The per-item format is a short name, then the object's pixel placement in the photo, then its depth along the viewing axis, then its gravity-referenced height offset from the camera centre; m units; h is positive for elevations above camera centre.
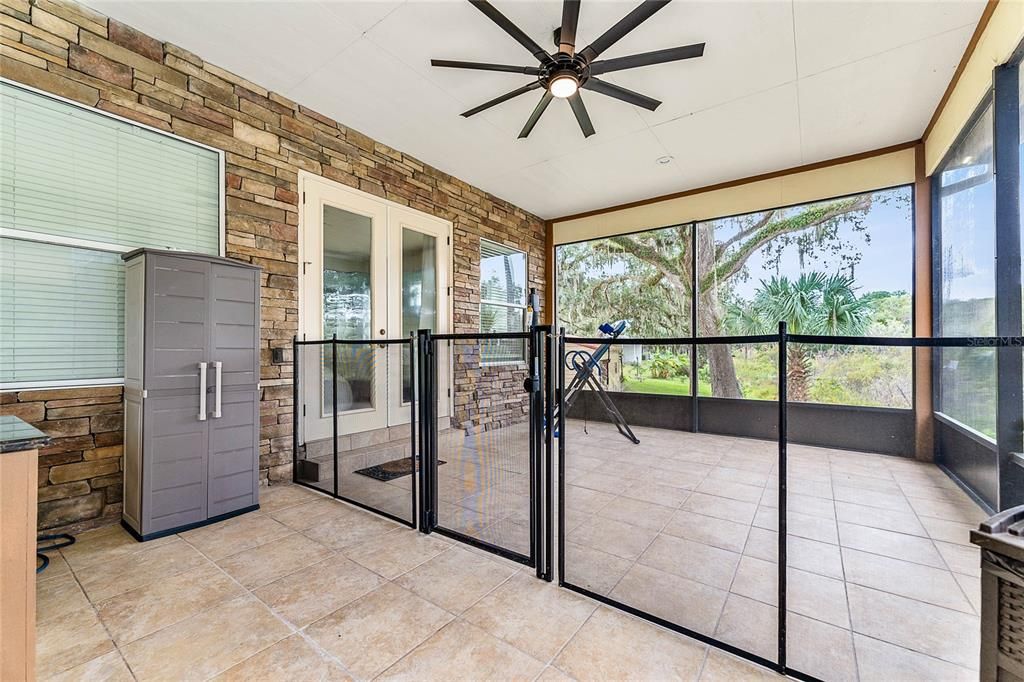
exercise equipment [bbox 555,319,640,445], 4.41 -0.41
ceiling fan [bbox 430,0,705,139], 2.23 +1.66
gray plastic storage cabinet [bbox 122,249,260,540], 2.41 -0.30
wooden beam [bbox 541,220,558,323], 6.58 +1.05
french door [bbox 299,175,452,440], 3.52 +0.43
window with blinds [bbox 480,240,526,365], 5.59 +0.73
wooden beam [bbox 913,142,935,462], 4.00 +0.87
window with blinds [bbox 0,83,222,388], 2.27 +0.69
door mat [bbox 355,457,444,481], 3.49 -1.09
